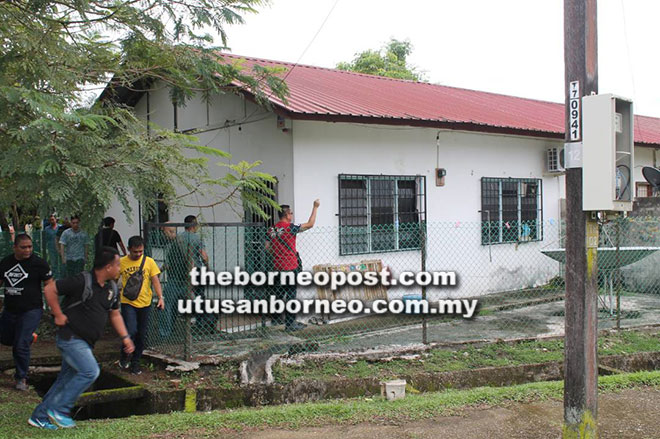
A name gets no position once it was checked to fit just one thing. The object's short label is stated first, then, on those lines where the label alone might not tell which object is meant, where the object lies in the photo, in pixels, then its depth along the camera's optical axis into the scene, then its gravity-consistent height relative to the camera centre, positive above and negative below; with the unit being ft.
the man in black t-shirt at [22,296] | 21.08 -2.20
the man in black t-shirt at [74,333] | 16.79 -2.81
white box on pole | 13.38 +1.45
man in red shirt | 25.72 -0.99
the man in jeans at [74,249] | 33.40 -0.98
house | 32.12 +3.40
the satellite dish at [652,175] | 37.24 +2.97
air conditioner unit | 42.42 +4.44
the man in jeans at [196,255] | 23.80 -1.00
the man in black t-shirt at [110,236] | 32.27 -0.29
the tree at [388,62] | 109.40 +30.01
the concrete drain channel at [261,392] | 20.22 -5.46
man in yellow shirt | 22.66 -2.56
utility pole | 13.84 -0.68
